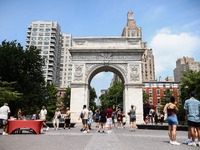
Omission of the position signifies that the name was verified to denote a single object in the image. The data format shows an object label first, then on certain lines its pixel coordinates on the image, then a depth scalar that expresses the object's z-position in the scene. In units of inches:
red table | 400.8
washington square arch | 966.4
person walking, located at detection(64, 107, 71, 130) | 596.7
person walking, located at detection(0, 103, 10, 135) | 391.2
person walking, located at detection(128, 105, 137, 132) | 531.7
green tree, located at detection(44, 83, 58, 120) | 1691.7
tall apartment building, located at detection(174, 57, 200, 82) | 5300.2
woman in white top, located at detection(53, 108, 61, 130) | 569.8
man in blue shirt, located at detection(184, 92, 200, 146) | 280.4
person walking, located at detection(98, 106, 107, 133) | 483.2
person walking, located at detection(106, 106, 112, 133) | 477.3
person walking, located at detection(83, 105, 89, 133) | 476.4
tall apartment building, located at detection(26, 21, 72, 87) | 2802.7
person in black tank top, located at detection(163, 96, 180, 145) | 283.0
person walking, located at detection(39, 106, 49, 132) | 500.7
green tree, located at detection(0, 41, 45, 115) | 860.0
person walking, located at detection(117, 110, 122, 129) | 678.4
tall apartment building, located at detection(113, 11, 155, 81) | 3334.2
